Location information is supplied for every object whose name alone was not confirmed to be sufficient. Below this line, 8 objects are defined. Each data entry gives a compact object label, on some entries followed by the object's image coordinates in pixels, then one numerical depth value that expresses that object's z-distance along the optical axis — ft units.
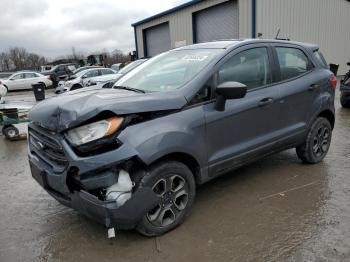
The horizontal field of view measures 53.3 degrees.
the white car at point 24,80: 82.56
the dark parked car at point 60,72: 91.30
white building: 58.59
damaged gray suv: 9.41
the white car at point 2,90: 30.24
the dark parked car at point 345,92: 31.83
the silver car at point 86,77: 55.50
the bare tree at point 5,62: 262.88
